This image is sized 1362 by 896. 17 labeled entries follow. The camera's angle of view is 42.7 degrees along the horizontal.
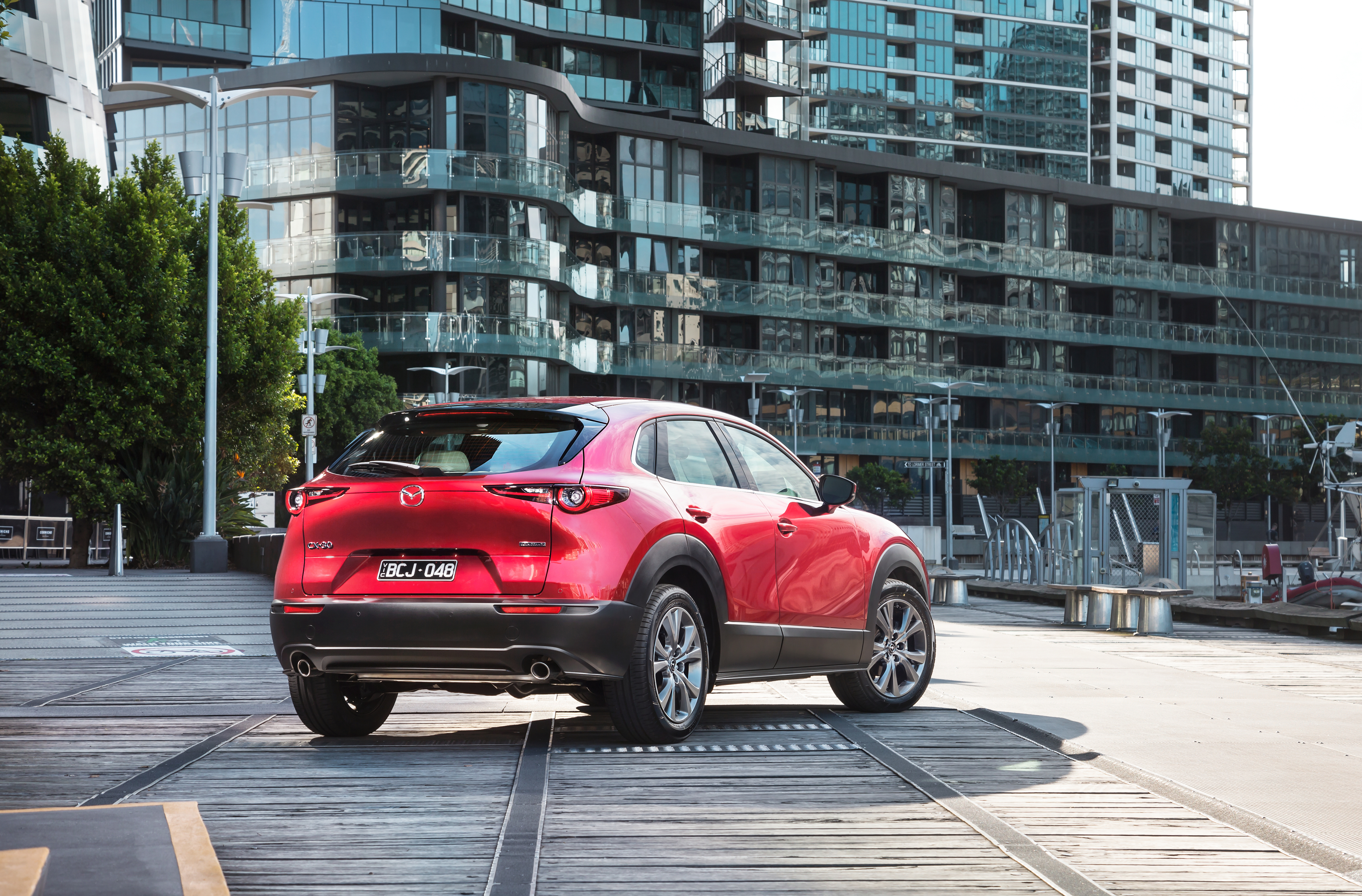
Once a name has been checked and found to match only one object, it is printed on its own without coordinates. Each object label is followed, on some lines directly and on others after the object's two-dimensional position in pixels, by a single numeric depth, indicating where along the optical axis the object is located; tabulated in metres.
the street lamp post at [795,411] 72.50
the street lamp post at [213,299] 29.03
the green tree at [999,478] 82.31
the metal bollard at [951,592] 30.12
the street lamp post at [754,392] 63.15
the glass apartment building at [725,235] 65.00
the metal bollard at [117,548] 27.14
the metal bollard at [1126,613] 21.45
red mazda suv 7.41
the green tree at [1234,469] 86.31
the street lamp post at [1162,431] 82.25
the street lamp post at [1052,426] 82.75
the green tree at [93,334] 32.09
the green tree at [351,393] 61.34
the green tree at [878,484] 77.62
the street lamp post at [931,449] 76.62
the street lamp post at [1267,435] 88.56
